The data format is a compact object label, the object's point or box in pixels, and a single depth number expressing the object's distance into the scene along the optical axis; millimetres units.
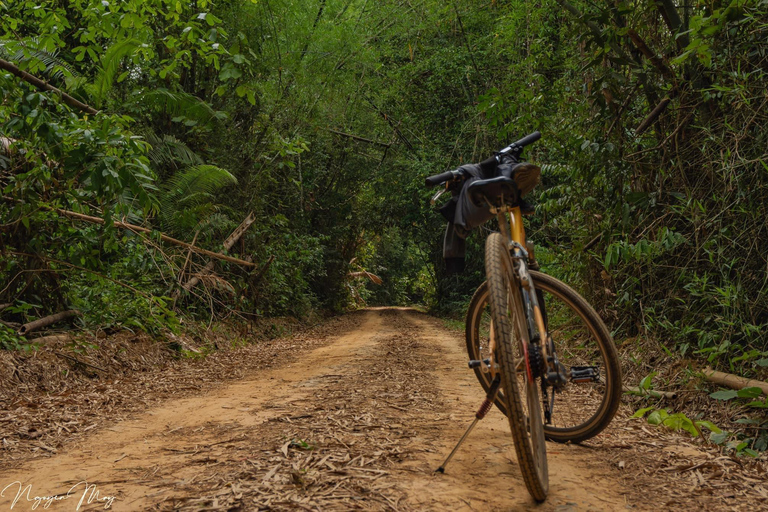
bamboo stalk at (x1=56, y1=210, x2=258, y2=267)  5750
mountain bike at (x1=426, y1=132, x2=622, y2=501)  2119
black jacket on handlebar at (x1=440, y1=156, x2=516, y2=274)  2863
